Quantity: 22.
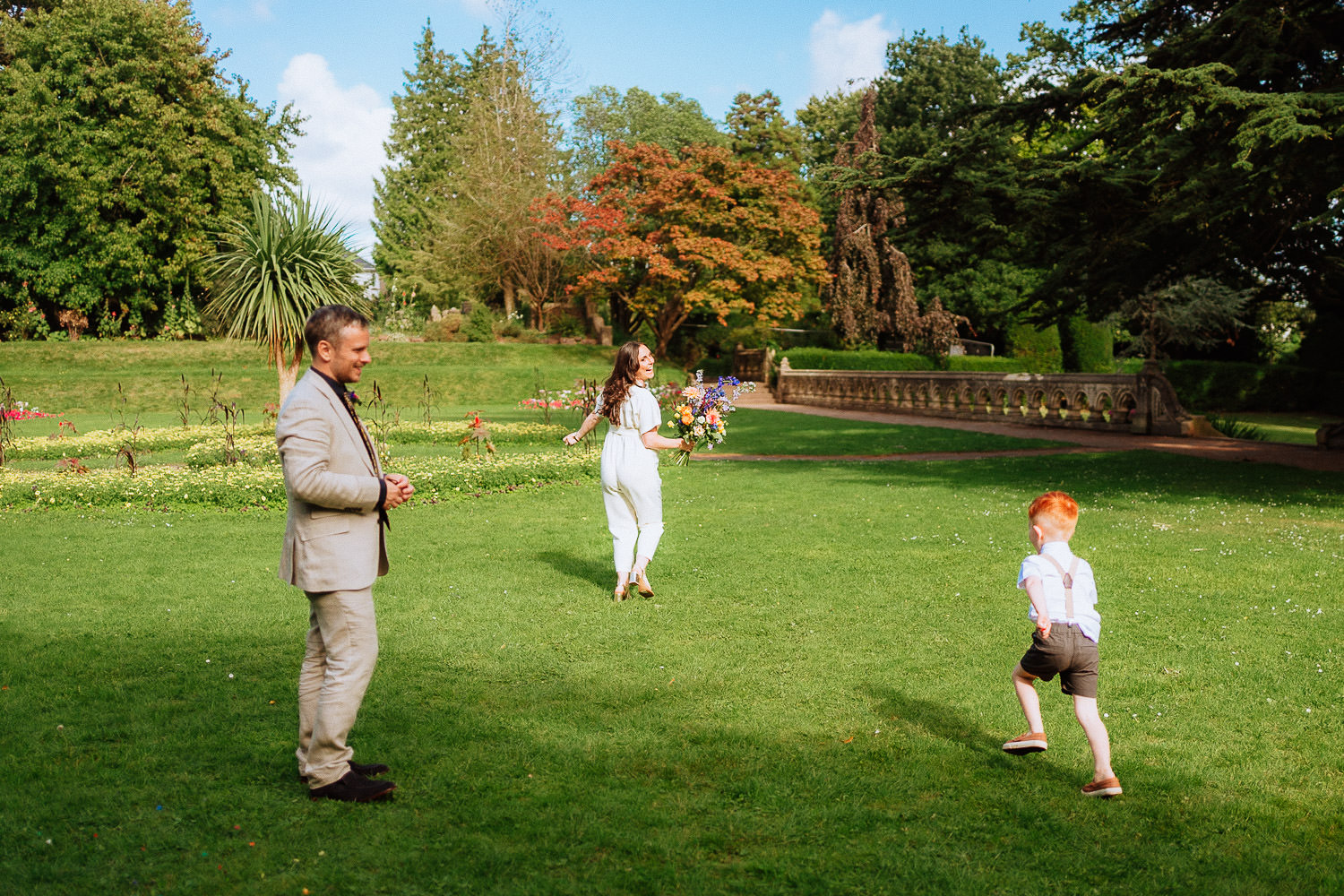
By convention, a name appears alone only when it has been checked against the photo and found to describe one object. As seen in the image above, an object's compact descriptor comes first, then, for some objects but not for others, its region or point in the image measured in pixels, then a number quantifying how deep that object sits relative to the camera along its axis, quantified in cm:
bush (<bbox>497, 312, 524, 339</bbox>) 4472
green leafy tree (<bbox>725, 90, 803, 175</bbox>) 4519
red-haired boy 390
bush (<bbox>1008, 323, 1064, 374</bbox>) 4088
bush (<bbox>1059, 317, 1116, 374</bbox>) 4047
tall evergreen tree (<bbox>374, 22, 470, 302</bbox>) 5544
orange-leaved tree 3703
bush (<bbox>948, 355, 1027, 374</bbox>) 3784
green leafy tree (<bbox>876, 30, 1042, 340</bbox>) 4219
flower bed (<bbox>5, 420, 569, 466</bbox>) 1627
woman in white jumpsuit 703
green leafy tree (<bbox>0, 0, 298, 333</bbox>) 3431
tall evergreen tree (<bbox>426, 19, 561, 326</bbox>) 4322
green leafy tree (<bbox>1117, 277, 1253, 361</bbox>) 3766
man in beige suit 368
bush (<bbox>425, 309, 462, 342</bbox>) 4444
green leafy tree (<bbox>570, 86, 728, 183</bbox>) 4831
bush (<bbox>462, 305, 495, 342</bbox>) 4284
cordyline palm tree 1638
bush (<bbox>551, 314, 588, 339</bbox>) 4594
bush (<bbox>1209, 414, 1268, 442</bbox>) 2062
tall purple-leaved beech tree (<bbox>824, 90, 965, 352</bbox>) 3884
